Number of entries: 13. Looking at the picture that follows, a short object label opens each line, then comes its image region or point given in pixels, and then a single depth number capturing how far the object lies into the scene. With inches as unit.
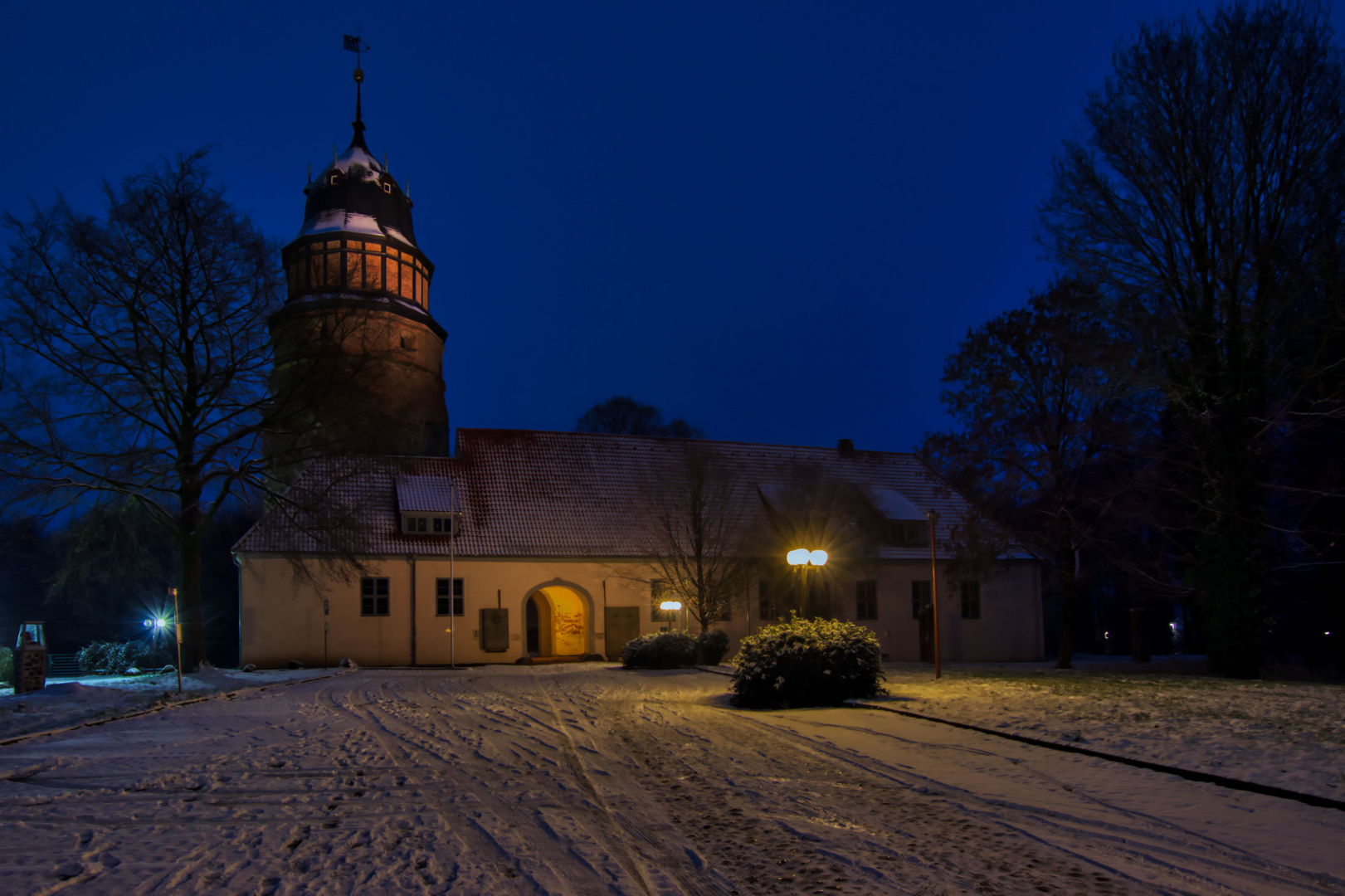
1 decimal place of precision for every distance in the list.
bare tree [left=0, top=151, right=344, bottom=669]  799.7
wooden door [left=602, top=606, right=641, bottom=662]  1240.2
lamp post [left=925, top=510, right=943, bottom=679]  729.5
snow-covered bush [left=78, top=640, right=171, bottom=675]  1017.5
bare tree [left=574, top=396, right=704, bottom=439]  2095.2
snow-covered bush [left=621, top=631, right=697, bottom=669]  968.9
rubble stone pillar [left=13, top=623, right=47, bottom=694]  661.3
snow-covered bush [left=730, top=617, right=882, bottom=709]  576.4
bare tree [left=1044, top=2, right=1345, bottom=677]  764.0
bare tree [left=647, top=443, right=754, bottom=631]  1183.6
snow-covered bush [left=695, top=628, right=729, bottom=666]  1023.0
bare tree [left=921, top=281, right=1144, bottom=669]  959.0
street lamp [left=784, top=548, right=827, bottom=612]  692.7
